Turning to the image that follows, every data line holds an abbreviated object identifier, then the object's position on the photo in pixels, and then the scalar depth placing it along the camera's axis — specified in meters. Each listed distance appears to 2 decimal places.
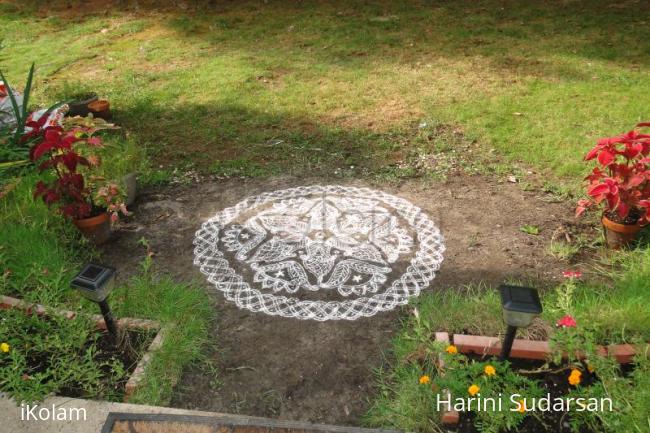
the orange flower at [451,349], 2.18
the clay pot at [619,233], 3.12
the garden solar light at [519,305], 2.00
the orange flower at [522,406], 1.96
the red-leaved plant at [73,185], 3.15
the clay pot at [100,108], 5.19
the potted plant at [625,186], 2.98
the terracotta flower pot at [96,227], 3.42
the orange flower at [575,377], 2.03
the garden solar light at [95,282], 2.27
